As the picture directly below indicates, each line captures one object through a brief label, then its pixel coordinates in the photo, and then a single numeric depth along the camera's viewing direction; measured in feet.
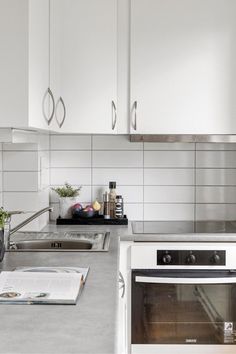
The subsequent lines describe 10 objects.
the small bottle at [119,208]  10.19
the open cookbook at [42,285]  5.10
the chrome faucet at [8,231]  7.64
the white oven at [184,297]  8.45
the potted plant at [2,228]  6.76
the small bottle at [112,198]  10.25
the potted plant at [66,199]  10.30
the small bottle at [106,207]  10.24
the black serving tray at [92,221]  10.02
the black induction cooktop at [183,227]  9.21
